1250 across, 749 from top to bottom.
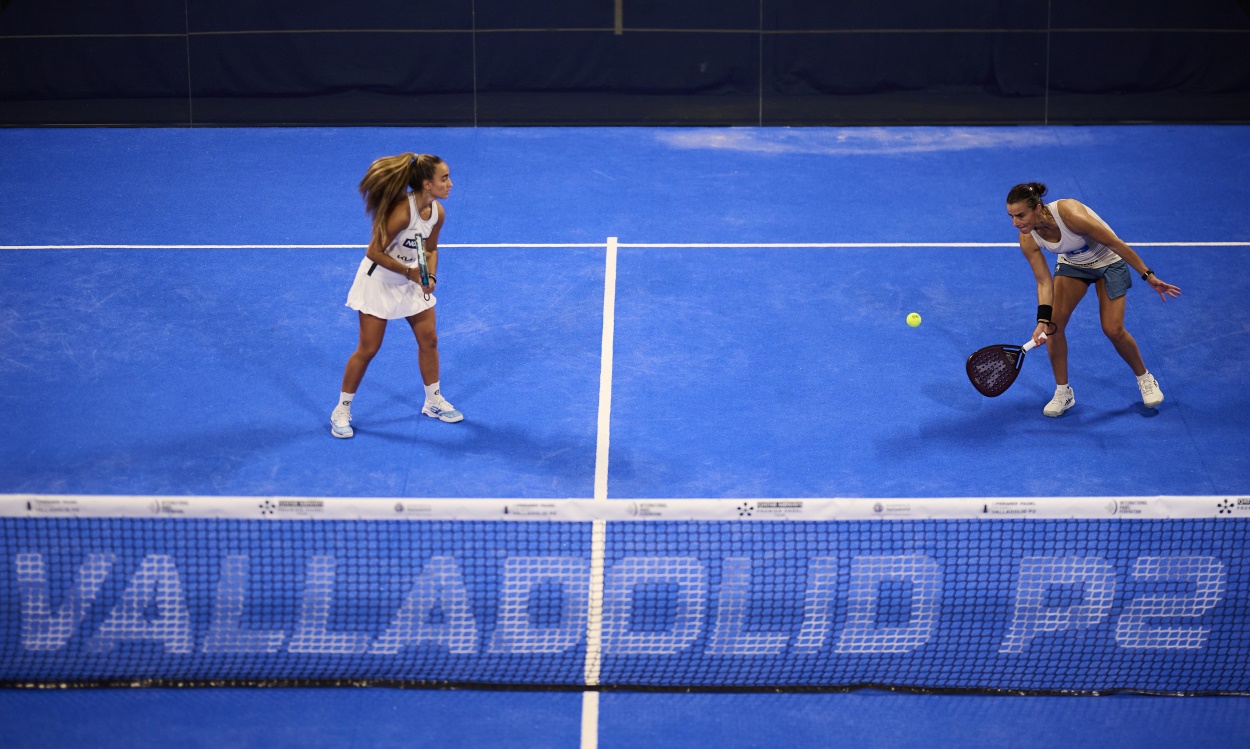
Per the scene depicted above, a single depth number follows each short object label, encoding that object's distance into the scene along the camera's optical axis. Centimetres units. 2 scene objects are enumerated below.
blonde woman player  1405
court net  1123
